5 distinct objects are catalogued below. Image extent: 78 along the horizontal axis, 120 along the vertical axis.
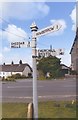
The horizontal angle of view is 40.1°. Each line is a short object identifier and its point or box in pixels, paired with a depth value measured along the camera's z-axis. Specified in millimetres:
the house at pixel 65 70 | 24082
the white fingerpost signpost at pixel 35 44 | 2109
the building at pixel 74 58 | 20423
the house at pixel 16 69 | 26541
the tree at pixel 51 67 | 19350
